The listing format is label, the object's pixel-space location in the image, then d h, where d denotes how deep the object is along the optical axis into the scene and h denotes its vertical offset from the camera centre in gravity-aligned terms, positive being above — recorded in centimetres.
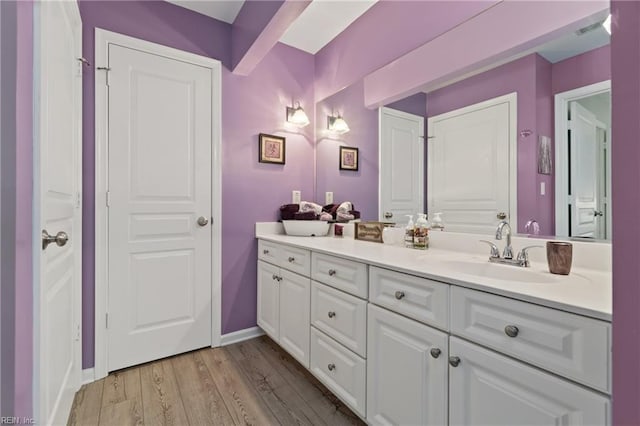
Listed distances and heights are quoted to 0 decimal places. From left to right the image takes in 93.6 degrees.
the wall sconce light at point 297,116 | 251 +81
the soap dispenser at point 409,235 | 169 -12
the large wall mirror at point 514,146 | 113 +32
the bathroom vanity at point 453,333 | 73 -39
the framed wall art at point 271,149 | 239 +53
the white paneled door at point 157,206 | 186 +4
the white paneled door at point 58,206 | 95 +3
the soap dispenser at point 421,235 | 165 -12
